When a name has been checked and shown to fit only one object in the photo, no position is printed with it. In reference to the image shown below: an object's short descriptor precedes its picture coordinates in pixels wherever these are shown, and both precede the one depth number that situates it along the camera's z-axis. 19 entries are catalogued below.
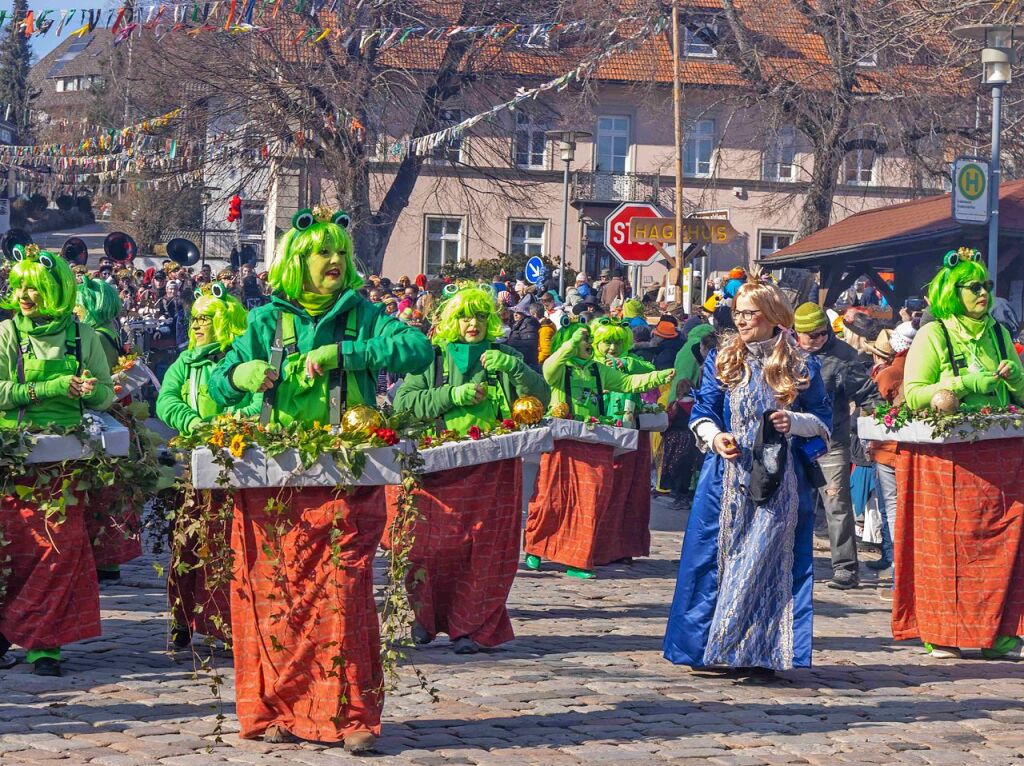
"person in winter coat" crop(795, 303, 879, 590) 10.68
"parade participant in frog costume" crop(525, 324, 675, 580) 11.16
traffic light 30.84
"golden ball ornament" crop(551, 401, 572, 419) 11.02
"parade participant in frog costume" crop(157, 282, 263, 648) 7.46
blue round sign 29.34
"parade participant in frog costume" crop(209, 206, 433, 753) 5.71
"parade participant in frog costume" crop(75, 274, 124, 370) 10.23
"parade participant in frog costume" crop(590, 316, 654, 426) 11.86
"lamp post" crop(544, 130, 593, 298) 29.72
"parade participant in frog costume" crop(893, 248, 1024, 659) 8.08
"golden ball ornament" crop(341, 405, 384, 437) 5.71
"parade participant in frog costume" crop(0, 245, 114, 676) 7.20
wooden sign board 21.09
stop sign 21.77
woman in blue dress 7.19
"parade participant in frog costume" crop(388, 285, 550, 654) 8.05
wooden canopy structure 21.44
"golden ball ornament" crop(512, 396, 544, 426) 8.65
